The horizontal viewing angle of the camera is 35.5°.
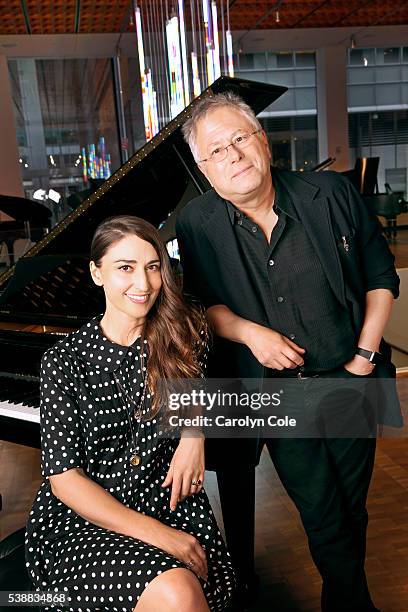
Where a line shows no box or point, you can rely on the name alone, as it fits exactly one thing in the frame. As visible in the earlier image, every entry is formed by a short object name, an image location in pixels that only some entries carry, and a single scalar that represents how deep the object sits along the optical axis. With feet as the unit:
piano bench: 5.39
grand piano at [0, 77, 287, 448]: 7.54
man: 5.81
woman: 5.15
